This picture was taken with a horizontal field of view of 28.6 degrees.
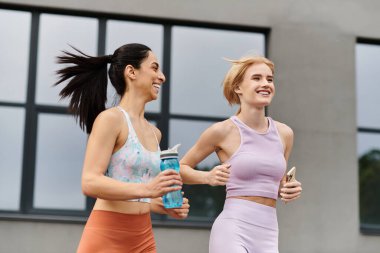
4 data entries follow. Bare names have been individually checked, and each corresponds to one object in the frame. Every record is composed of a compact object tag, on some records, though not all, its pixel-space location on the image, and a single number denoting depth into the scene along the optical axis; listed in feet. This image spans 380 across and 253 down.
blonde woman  12.93
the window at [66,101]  27.68
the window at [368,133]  30.48
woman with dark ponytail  10.66
